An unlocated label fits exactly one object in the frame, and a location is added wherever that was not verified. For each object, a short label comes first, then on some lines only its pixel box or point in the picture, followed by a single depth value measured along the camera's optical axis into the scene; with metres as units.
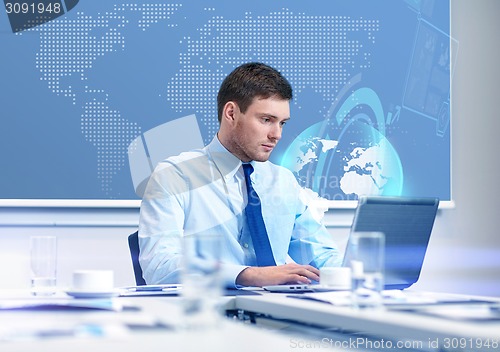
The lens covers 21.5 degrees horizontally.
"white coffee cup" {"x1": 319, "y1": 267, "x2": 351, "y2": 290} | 2.81
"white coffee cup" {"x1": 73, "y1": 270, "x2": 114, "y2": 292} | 2.66
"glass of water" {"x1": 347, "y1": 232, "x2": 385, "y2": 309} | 2.42
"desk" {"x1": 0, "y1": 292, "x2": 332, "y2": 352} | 2.02
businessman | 3.36
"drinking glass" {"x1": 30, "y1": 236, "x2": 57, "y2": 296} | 2.78
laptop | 2.86
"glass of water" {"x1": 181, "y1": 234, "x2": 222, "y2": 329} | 2.16
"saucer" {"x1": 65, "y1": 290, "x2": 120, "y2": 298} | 2.64
